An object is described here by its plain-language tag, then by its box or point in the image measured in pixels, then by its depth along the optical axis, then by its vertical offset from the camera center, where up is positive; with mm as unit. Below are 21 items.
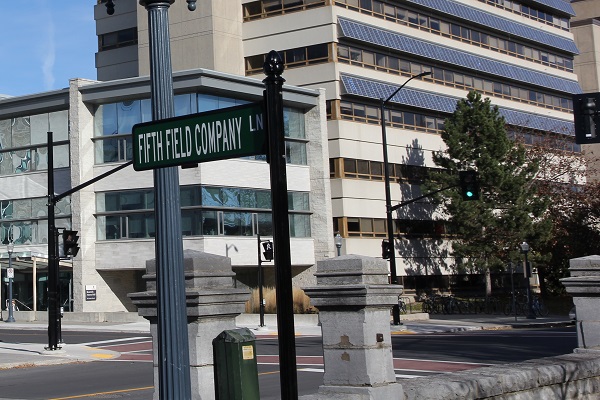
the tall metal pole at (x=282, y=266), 6078 +178
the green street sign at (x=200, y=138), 6590 +1190
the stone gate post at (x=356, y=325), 8828 -345
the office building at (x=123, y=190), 48406 +5850
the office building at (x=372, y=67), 55188 +13958
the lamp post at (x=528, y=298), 41938 -854
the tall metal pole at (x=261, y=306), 37000 -463
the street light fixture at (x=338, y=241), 37594 +2046
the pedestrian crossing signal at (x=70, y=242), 28328 +1895
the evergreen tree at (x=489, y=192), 54594 +5297
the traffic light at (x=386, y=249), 36688 +1507
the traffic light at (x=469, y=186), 32469 +3370
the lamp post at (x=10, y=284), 44750 +1129
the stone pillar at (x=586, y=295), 12422 -244
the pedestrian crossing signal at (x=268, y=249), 35872 +1745
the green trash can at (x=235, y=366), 8039 -610
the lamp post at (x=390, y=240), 36875 +1868
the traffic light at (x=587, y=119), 19594 +3309
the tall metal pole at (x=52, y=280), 27781 +767
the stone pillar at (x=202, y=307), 8875 -85
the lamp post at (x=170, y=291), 7324 +66
